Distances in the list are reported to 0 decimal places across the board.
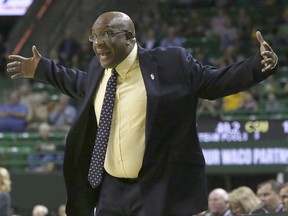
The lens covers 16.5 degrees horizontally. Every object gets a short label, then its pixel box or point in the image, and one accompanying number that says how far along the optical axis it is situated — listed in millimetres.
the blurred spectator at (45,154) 15562
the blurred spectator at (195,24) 19641
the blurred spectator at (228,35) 18750
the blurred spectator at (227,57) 17066
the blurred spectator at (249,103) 15523
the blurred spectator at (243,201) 9922
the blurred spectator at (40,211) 12211
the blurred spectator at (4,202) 10266
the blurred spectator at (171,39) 18650
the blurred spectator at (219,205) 10289
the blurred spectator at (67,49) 19117
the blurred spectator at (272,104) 15633
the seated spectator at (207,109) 14961
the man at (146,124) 5453
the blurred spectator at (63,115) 16655
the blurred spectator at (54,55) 18844
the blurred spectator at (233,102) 15706
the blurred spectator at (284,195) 8820
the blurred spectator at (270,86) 16109
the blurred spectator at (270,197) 9586
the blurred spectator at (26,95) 17156
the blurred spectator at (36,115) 16672
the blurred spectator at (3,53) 20456
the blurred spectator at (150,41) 18358
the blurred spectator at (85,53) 18812
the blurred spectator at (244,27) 18922
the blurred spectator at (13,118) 16672
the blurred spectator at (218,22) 19359
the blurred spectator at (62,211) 12045
